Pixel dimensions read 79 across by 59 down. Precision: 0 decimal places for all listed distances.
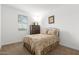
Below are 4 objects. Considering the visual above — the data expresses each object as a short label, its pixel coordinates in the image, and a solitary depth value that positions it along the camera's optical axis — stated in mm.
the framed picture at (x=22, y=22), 1984
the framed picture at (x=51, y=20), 2482
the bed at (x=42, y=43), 1405
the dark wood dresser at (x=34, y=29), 2548
